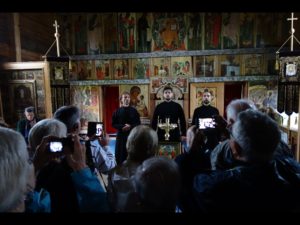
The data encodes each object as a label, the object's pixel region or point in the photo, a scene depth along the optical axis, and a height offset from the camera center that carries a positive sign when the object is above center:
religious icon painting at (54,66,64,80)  7.27 +0.61
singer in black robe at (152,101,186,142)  6.08 -0.61
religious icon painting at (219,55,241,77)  9.84 +1.07
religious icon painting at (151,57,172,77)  10.18 +1.06
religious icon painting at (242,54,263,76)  9.69 +1.08
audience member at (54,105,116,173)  2.49 -0.59
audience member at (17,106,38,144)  5.70 -0.66
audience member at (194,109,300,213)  1.29 -0.48
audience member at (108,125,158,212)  1.73 -0.50
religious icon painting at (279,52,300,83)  6.59 +0.65
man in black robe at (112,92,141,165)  5.98 -0.73
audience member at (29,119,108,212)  1.40 -0.50
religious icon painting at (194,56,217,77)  9.94 +1.06
